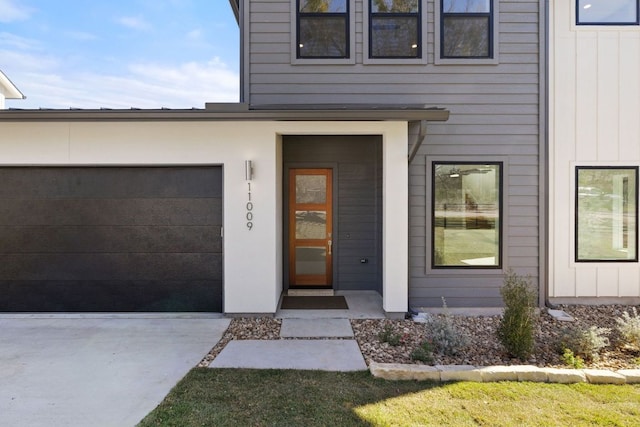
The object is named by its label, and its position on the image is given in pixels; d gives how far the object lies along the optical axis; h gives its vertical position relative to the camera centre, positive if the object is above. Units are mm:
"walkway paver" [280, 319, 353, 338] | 4820 -1505
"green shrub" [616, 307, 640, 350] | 4160 -1280
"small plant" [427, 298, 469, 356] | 4055 -1319
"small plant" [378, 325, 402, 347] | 4413 -1452
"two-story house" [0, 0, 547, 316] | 5469 +614
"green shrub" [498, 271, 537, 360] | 3947 -1112
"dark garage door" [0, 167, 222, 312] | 5617 -428
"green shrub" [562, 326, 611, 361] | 3943 -1317
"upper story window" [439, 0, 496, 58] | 5910 +2808
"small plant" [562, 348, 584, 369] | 3770 -1441
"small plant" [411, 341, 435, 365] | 3846 -1423
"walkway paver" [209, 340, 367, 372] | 3889 -1527
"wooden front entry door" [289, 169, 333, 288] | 6867 -276
